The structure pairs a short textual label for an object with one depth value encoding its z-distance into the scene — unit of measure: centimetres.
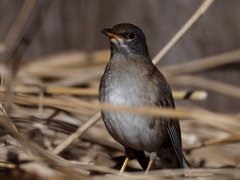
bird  556
